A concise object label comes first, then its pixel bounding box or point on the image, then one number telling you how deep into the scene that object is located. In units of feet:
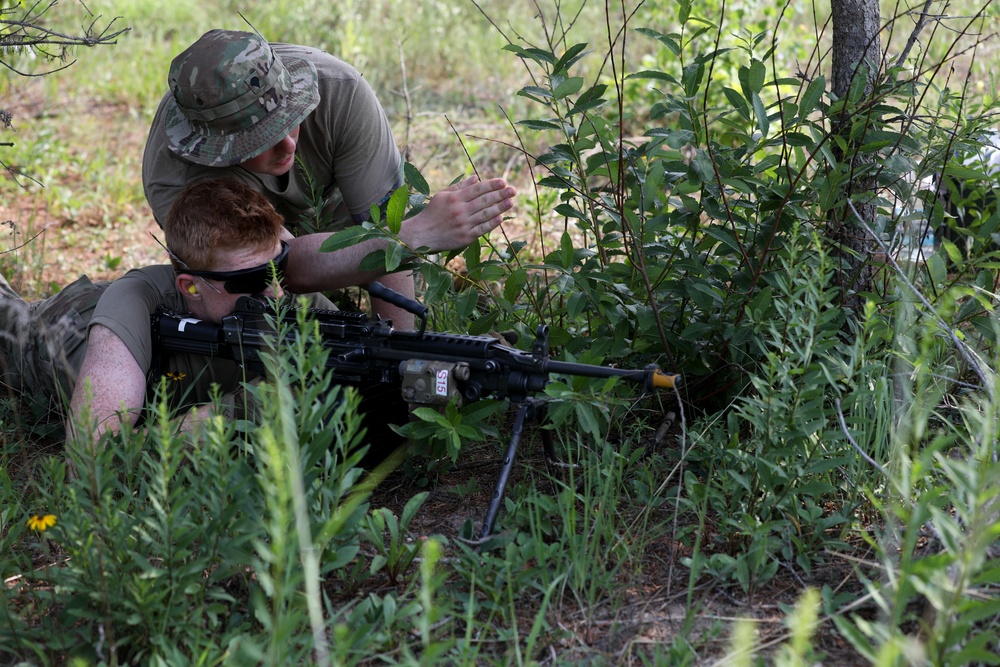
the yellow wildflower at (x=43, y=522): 6.61
